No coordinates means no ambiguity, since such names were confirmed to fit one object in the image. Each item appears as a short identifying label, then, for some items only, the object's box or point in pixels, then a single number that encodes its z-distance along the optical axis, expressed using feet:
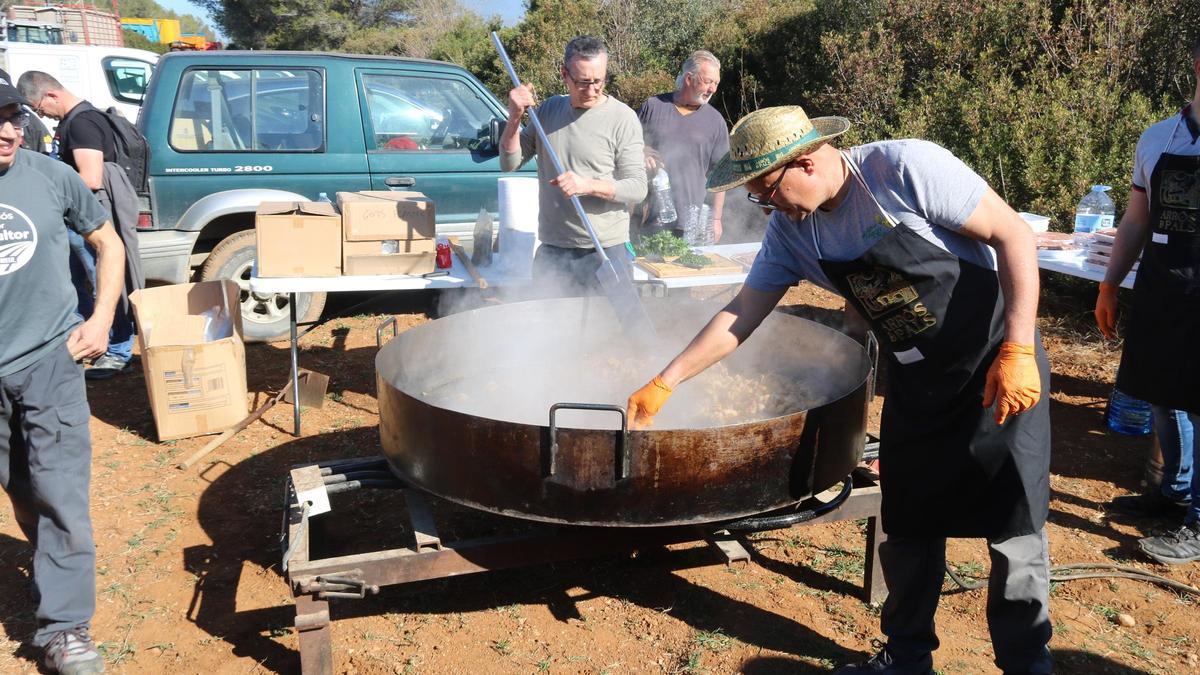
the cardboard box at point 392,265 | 15.55
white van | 38.83
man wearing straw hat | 7.08
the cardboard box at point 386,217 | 15.30
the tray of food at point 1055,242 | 16.20
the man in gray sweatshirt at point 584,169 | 14.08
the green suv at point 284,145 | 19.61
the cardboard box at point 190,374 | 15.16
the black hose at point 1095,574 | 10.78
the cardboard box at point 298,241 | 14.93
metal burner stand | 8.46
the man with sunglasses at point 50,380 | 8.50
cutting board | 15.53
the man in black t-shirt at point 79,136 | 16.87
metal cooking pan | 8.04
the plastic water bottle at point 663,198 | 19.12
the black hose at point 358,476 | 9.95
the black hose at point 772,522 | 9.00
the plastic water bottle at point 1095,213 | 17.67
